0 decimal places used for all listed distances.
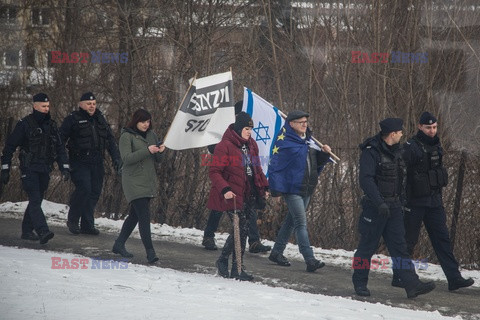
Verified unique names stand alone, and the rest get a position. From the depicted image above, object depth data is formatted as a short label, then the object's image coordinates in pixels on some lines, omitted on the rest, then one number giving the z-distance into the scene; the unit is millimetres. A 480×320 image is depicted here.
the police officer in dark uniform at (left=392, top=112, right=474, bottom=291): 19672
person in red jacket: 19937
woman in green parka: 21125
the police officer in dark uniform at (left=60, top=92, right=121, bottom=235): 24703
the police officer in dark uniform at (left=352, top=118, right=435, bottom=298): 18437
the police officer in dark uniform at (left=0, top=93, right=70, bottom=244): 23078
